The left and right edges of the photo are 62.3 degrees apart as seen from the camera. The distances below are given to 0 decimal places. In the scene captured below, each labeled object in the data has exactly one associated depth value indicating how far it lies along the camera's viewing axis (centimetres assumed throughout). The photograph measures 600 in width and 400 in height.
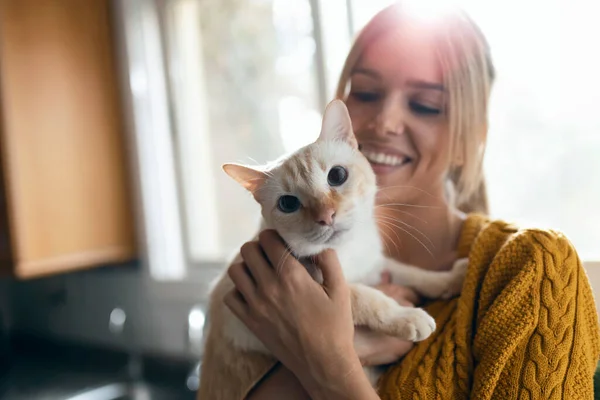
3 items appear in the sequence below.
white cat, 85
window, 135
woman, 79
